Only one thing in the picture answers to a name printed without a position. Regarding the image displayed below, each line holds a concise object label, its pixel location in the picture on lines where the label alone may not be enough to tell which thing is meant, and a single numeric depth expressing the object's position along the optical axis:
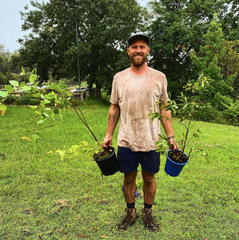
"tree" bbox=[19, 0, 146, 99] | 14.45
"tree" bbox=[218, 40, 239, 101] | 13.45
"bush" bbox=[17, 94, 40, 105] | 13.18
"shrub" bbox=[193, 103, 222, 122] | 13.98
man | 2.21
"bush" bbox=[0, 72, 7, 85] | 35.19
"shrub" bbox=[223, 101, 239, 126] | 13.12
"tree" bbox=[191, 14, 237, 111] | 13.46
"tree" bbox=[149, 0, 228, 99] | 14.92
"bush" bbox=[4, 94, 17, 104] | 13.32
